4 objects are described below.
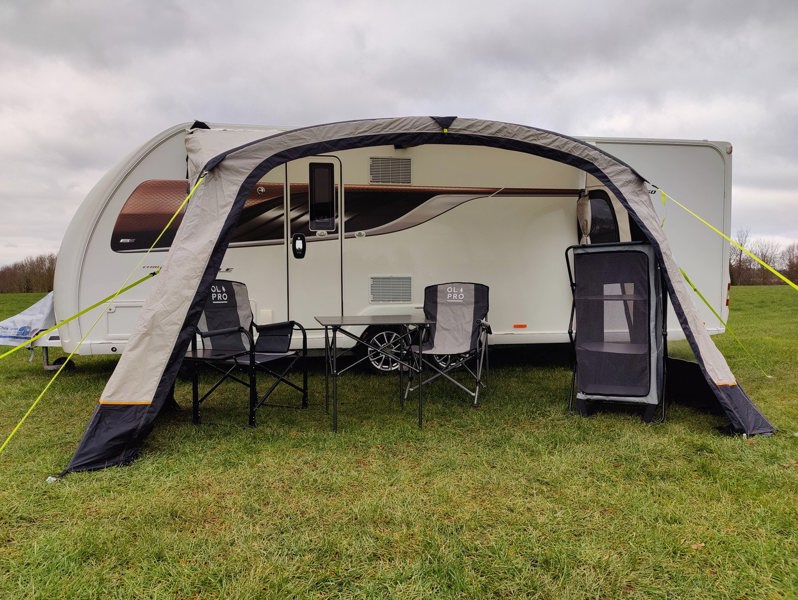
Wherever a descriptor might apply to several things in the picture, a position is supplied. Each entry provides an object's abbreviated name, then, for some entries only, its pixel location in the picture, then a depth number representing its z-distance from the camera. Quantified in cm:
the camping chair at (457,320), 448
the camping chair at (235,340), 373
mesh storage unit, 393
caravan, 491
